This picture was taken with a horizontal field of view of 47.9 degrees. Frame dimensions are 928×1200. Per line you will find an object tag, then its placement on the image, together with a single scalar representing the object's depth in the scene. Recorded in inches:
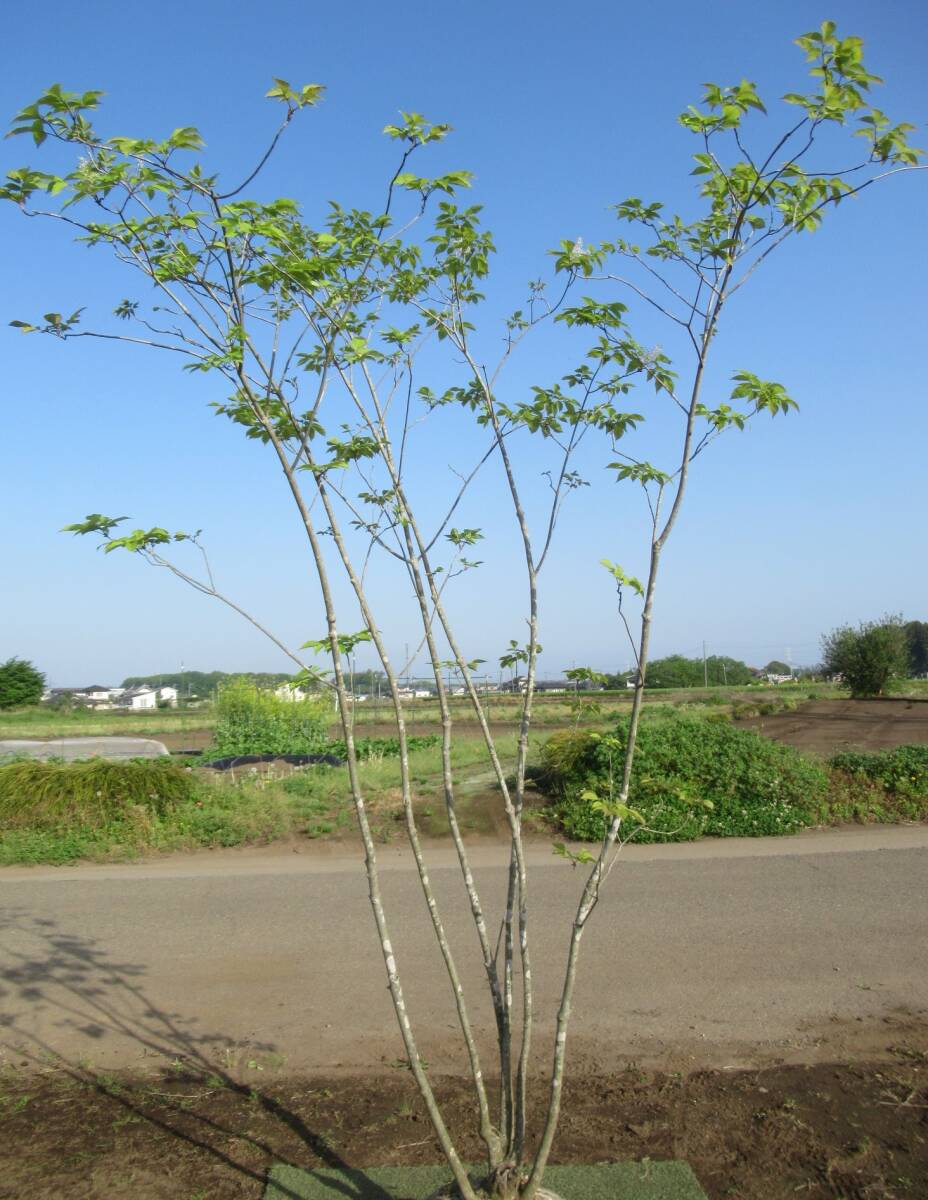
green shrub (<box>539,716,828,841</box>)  345.4
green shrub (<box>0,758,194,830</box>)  367.6
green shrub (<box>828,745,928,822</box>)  365.1
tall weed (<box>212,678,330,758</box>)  672.4
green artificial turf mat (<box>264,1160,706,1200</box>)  126.1
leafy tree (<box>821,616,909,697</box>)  1198.3
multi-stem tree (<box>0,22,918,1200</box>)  116.3
